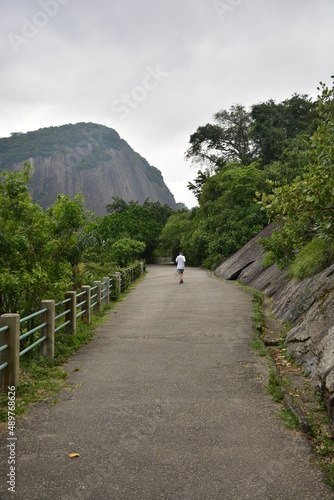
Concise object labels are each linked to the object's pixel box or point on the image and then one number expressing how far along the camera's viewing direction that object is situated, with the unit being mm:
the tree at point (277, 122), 36938
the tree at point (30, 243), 7758
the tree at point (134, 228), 50969
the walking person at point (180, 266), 21412
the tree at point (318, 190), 6609
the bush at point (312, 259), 10344
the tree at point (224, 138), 47562
